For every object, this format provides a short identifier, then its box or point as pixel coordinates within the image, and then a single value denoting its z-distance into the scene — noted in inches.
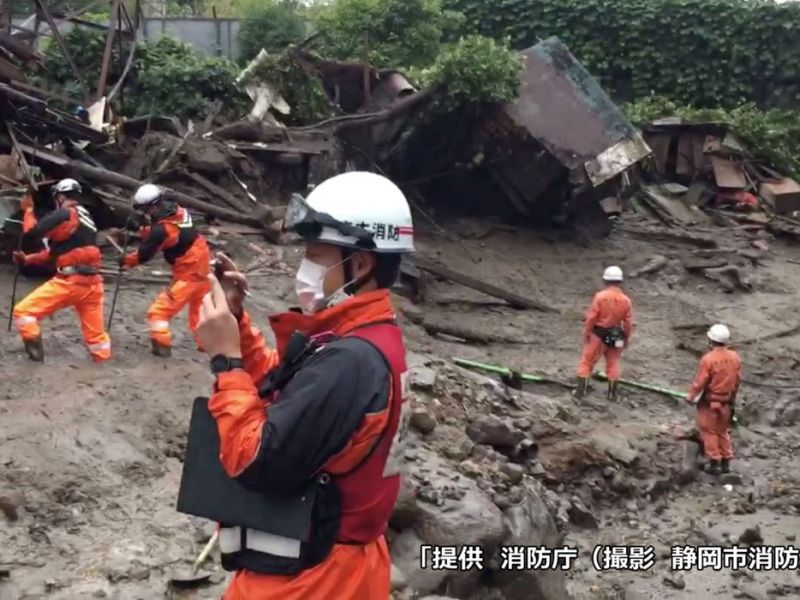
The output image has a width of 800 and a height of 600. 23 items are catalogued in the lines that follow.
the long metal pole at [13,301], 386.6
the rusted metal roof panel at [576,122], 599.2
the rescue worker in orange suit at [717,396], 426.3
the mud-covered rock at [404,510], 280.1
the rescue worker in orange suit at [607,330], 483.2
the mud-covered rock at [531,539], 287.0
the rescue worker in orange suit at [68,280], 350.0
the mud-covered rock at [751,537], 362.0
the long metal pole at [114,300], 402.9
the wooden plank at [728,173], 792.9
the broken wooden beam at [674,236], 720.6
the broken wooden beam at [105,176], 490.9
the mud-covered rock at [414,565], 263.6
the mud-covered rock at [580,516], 366.0
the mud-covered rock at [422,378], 387.5
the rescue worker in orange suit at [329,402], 113.4
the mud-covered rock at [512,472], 343.9
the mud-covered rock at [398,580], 251.6
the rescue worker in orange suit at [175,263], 371.9
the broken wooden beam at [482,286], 596.4
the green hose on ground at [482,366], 470.9
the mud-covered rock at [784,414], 502.6
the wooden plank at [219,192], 561.6
